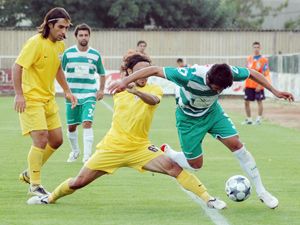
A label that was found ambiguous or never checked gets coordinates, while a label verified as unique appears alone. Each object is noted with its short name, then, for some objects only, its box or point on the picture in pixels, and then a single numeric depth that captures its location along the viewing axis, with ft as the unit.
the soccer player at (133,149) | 58.77
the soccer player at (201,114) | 56.97
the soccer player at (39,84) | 62.92
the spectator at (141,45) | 119.75
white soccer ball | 60.32
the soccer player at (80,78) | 90.28
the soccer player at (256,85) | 153.90
